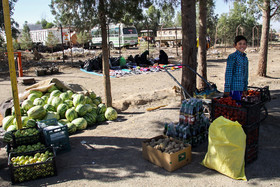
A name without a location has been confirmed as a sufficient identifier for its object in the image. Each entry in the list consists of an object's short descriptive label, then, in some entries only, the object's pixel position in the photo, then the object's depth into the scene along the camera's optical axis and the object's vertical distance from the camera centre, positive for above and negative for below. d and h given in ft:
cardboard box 13.16 -5.64
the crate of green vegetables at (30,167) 12.84 -5.72
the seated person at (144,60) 61.29 -1.45
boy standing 15.06 -1.06
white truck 119.65 +10.33
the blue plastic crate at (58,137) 16.05 -5.23
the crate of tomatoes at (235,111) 12.93 -3.15
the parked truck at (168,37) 114.35 +7.97
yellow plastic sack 12.21 -4.62
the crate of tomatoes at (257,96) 16.04 -2.97
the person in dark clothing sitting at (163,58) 60.49 -1.04
